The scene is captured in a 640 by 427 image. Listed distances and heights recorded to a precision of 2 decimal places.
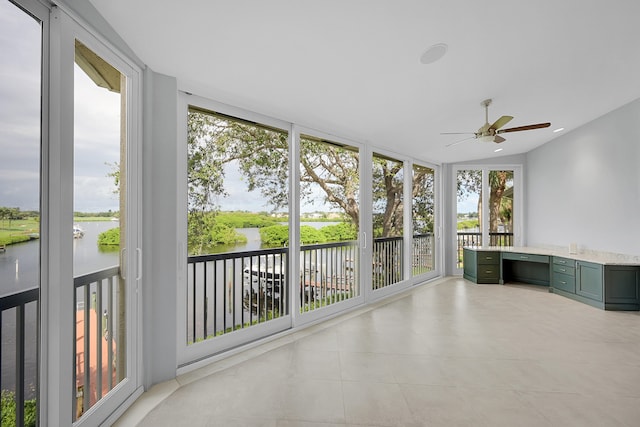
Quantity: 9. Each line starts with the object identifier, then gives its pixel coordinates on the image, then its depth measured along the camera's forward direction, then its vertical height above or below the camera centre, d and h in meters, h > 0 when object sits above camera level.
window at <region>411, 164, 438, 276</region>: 6.18 -0.09
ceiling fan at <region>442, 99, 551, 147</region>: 3.73 +1.05
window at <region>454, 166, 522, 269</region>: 6.83 +0.21
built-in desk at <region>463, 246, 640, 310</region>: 4.43 -0.97
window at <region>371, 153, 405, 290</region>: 5.13 -0.08
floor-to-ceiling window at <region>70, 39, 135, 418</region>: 1.81 -0.07
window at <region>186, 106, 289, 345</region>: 2.92 -0.08
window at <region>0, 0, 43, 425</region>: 1.34 +0.04
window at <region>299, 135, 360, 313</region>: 3.97 -0.09
